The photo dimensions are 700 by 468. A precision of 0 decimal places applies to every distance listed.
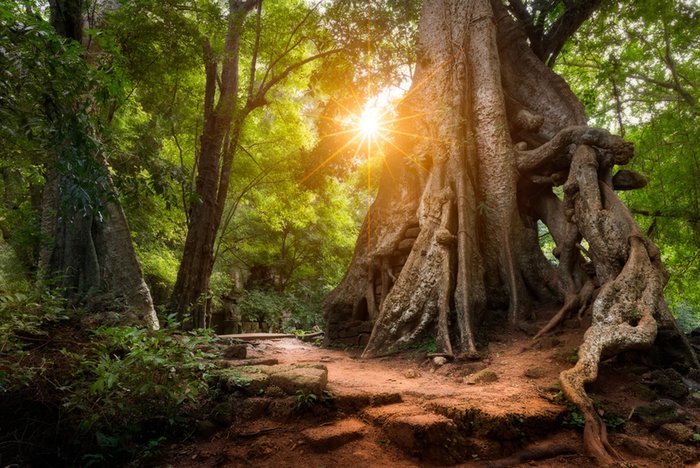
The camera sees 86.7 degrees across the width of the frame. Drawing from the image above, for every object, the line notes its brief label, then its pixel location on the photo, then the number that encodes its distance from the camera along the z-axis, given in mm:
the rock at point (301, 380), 2832
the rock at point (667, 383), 3119
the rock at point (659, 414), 2623
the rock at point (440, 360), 4359
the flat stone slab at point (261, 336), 8680
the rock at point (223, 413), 2721
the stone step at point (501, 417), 2377
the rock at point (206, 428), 2637
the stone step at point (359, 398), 2816
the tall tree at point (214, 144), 6516
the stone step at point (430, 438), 2230
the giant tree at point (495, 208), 4266
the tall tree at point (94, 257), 4133
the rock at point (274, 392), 2949
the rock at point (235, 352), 4422
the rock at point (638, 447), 2295
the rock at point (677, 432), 2436
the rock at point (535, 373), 3473
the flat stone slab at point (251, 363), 3701
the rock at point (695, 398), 3043
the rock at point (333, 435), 2381
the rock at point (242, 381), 3029
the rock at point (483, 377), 3568
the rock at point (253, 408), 2770
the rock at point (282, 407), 2729
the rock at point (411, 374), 4059
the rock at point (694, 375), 3447
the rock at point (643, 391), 3012
